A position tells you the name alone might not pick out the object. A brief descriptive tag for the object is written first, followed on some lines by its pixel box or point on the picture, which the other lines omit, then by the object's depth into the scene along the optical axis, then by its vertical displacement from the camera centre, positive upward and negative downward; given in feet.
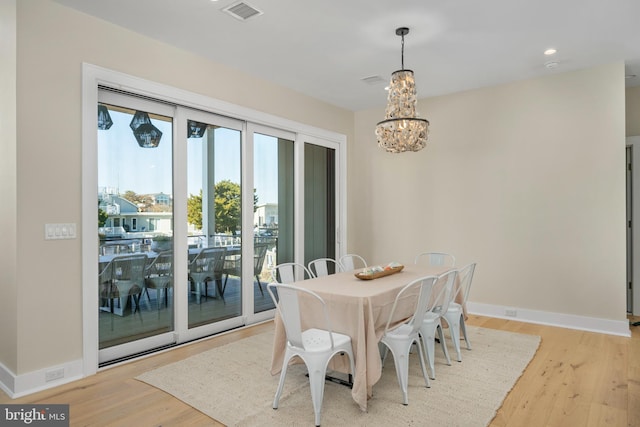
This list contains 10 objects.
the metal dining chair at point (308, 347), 7.93 -2.81
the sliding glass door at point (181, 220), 11.30 -0.14
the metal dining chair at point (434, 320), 10.14 -2.80
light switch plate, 9.76 -0.34
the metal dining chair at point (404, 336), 8.84 -2.83
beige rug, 8.20 -4.24
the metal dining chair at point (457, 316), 11.48 -3.05
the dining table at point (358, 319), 8.53 -2.46
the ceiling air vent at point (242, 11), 10.17 +5.49
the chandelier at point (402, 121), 11.05 +2.67
